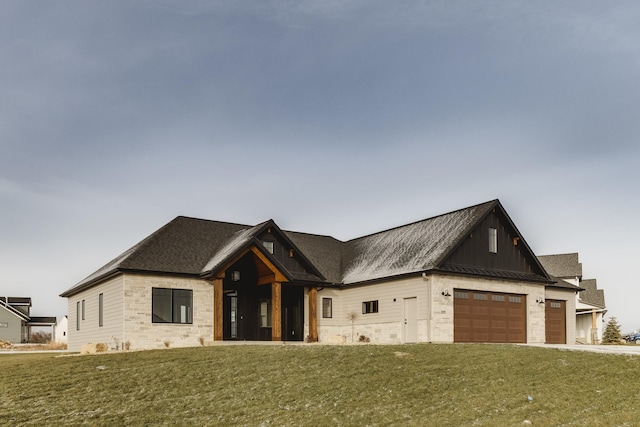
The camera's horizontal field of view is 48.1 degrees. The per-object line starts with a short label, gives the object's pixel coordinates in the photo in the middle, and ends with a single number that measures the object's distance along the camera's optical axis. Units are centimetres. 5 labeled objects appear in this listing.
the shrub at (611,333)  4884
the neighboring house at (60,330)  7362
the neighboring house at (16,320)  6962
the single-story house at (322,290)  3025
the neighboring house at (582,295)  4856
